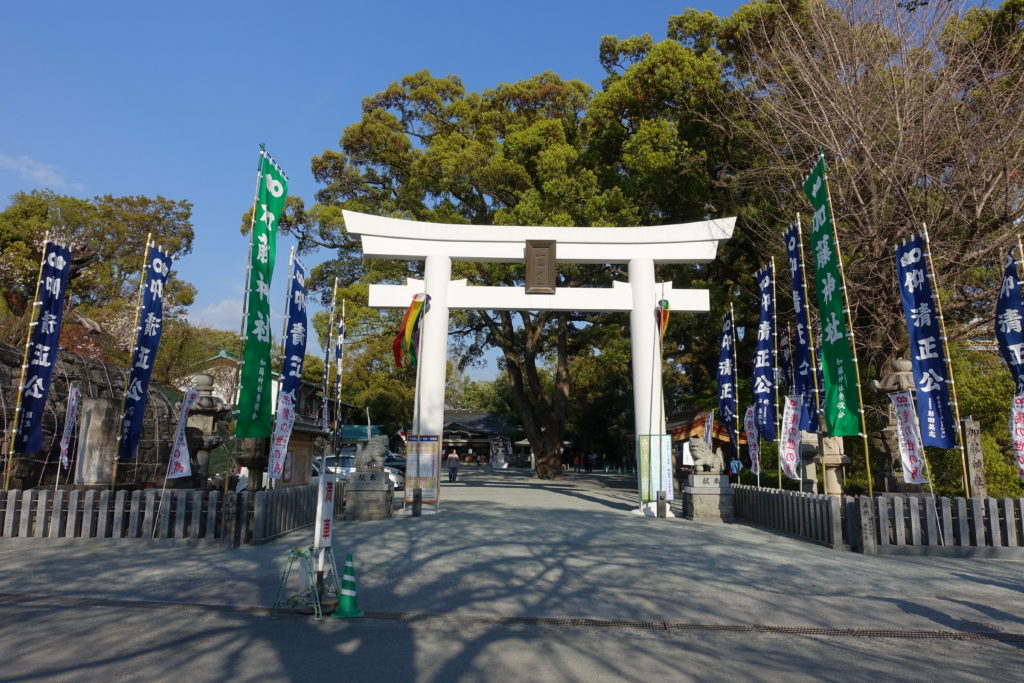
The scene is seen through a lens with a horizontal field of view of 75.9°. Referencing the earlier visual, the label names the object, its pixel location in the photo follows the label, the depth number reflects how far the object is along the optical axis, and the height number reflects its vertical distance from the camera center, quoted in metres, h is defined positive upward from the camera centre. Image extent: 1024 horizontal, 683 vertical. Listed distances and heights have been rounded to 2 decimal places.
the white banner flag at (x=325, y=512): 5.99 -0.64
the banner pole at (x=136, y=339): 9.82 +1.56
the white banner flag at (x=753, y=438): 14.37 +0.14
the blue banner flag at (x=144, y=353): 9.98 +1.34
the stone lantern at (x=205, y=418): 12.01 +0.42
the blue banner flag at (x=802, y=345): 11.34 +1.78
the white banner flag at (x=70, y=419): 12.41 +0.39
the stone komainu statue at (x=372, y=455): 12.68 -0.25
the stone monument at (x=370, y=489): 12.29 -0.88
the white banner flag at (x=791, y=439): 11.61 +0.10
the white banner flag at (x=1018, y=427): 8.83 +0.26
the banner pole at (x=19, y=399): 9.50 +0.58
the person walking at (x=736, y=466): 15.91 -0.52
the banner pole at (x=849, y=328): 9.33 +1.76
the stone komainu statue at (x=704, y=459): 13.09 -0.29
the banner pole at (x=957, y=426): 9.32 +0.29
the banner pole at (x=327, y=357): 13.63 +1.76
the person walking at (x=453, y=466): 24.61 -0.88
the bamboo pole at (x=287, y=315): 10.73 +2.06
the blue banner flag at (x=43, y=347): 9.66 +1.38
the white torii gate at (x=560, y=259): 15.35 +4.39
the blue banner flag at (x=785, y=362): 17.69 +2.33
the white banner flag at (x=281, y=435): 10.84 +0.10
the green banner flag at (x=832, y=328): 9.41 +1.72
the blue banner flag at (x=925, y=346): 8.98 +1.39
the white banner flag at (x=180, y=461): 9.60 -0.30
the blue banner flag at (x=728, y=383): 15.30 +1.42
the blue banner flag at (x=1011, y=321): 9.02 +1.73
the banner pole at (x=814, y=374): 10.92 +1.21
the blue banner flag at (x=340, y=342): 14.27 +2.18
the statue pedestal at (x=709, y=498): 12.80 -1.04
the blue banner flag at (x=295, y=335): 10.88 +1.77
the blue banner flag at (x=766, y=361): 13.26 +1.69
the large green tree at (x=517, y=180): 20.14 +8.67
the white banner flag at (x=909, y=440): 9.72 +0.08
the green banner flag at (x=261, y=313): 9.08 +1.78
